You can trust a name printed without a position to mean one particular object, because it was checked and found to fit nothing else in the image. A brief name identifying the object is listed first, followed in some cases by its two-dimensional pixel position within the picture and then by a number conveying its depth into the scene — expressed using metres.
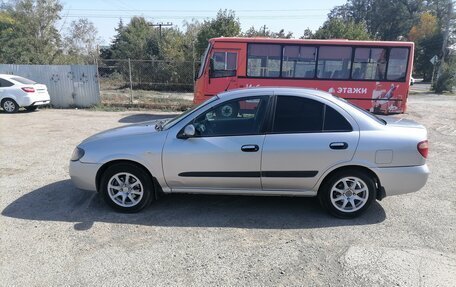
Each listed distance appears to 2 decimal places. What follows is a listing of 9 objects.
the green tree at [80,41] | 34.78
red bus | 11.30
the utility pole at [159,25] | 47.40
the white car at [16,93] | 12.94
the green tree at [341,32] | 31.20
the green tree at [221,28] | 25.73
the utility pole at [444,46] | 29.35
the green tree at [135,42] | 30.28
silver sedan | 4.10
